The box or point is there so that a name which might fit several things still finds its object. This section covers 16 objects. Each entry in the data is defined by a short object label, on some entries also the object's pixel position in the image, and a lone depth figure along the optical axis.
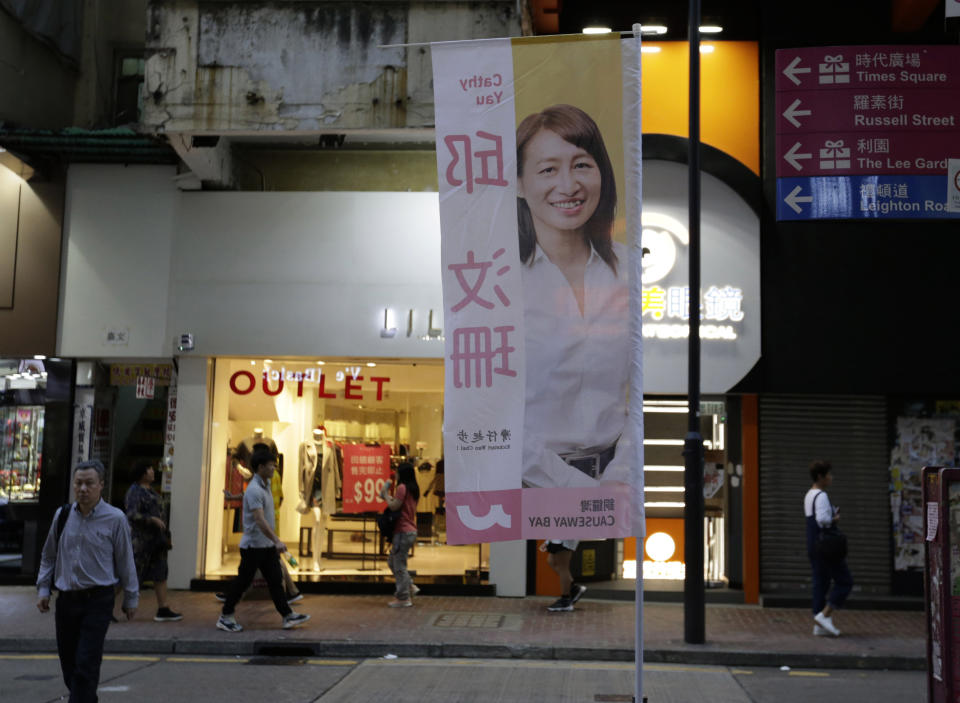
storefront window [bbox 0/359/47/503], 13.73
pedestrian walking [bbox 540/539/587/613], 12.06
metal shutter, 12.91
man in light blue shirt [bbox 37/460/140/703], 6.34
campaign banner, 6.19
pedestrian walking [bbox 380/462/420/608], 12.32
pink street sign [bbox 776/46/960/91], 12.87
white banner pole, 6.23
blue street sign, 12.77
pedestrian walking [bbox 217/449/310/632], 10.55
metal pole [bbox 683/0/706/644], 10.39
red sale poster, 14.12
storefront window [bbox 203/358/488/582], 13.96
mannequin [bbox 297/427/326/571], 14.09
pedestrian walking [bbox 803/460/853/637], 10.66
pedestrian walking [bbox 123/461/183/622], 11.16
